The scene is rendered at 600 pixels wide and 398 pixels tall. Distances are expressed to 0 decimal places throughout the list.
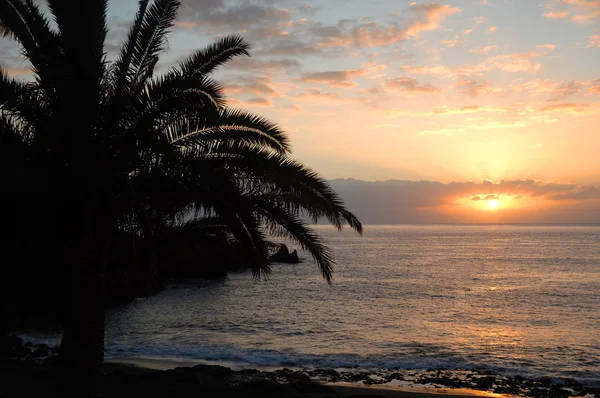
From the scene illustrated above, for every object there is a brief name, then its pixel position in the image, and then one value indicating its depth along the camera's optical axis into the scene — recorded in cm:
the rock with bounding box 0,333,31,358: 1804
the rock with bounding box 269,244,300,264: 7306
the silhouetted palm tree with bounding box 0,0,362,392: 803
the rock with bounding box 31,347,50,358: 1808
